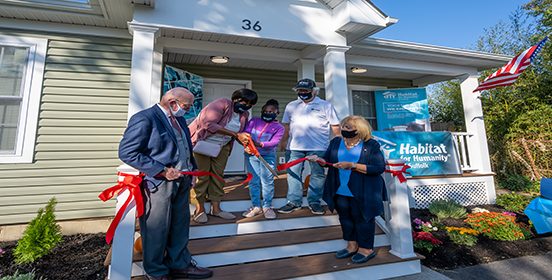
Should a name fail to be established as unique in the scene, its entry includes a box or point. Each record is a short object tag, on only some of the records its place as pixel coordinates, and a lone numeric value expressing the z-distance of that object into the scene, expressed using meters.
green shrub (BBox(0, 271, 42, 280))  1.88
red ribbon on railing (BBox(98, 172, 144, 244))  1.90
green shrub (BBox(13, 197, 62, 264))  2.76
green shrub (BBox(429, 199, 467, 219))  4.35
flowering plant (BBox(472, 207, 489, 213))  4.60
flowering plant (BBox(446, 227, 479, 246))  3.41
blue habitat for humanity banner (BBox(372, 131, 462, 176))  5.47
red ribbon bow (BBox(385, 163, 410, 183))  2.84
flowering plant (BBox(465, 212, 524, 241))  3.61
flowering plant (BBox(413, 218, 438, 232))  3.69
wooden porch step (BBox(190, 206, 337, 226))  2.80
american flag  4.90
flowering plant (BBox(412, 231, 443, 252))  3.22
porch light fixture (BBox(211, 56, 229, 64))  5.10
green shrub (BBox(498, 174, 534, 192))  6.85
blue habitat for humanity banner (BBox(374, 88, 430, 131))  7.04
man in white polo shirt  3.10
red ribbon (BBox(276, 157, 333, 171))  2.94
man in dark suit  1.84
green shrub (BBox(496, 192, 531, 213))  4.98
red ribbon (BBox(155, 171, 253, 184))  1.90
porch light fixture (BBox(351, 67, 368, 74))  6.21
